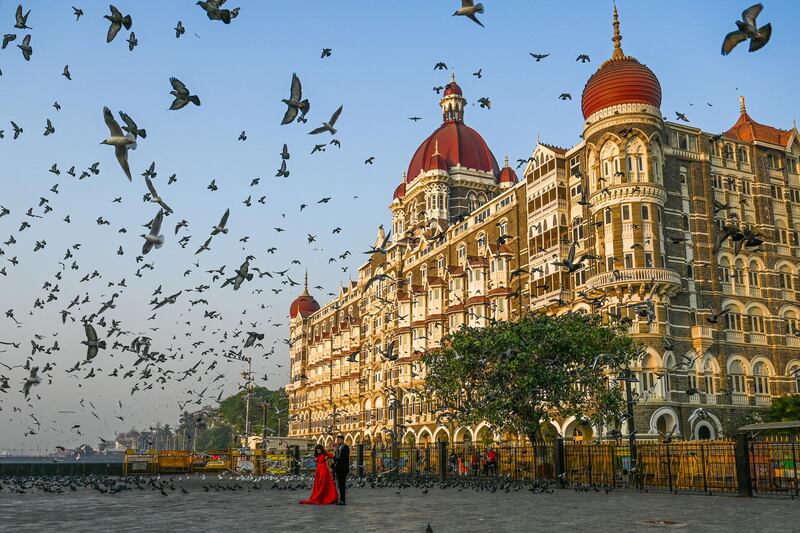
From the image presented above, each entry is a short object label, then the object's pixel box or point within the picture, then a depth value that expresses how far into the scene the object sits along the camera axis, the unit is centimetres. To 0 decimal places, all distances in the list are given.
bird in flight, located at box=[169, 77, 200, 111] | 1392
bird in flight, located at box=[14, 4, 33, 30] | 1475
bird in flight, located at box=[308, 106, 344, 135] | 1513
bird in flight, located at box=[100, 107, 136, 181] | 1212
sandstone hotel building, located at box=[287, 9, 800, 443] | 4588
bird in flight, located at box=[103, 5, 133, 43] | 1330
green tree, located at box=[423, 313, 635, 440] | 3638
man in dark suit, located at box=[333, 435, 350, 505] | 2059
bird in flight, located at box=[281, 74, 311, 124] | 1408
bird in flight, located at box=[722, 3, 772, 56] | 1131
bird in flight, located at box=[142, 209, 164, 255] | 1427
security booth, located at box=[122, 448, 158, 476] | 5459
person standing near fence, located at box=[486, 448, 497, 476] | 3572
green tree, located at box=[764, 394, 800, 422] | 4194
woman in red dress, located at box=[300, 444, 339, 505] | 2061
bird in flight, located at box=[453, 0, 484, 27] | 1164
